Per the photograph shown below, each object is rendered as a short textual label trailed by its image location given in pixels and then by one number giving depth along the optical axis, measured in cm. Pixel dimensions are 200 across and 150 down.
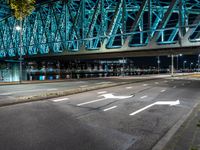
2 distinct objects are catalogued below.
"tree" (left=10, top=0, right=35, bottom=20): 903
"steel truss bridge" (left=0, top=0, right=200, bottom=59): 2190
